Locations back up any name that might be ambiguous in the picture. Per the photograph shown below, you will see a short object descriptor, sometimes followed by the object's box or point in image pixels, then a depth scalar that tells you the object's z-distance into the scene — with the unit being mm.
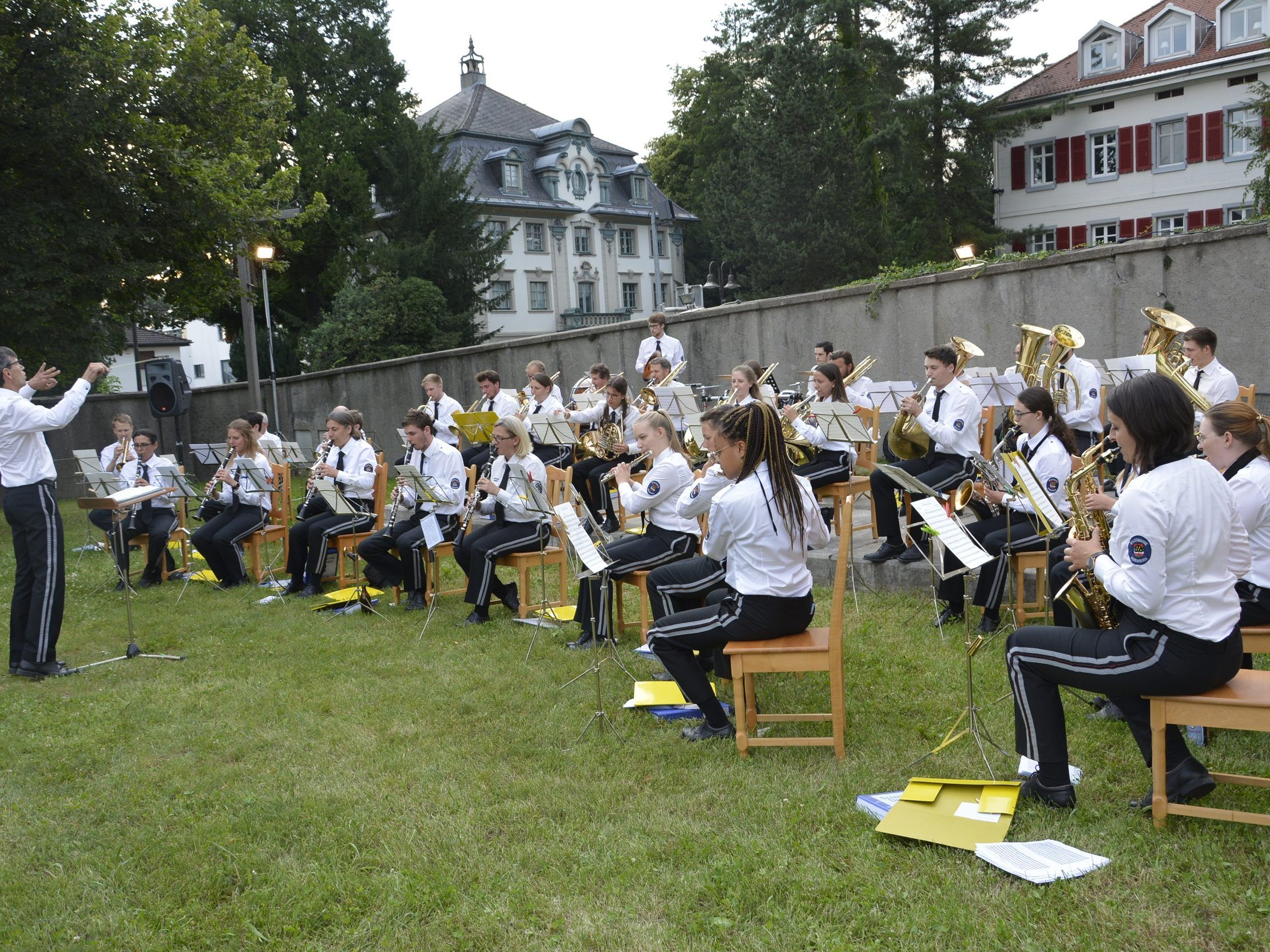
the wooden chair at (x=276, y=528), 9883
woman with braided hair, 4750
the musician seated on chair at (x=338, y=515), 8992
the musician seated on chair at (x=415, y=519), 8312
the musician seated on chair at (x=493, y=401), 11945
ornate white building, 42438
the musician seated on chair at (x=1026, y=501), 6070
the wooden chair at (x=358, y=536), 9109
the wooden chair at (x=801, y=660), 4633
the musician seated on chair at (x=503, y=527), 7711
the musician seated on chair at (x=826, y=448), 8406
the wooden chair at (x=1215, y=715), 3510
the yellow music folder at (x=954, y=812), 3801
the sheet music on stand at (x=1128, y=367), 8414
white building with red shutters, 28891
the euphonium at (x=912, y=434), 8094
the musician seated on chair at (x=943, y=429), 7590
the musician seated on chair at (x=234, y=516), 9625
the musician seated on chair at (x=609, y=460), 10516
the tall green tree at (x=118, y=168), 14062
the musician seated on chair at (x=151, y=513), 10211
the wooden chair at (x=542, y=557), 7656
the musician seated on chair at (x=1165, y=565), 3510
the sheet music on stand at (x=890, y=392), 9117
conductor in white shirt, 6645
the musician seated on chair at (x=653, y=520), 6492
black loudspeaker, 17969
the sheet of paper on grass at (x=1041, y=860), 3498
